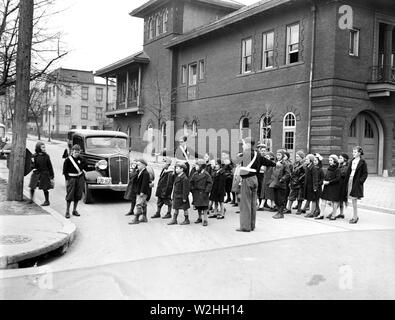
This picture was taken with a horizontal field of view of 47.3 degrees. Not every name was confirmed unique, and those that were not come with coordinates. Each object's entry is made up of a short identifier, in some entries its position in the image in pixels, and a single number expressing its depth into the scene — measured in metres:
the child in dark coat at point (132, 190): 10.82
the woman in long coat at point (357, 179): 10.41
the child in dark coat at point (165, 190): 10.86
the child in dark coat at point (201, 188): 10.18
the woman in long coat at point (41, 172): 11.73
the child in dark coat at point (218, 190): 11.16
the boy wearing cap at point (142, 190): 10.12
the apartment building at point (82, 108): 71.31
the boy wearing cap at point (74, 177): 10.61
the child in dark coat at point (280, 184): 11.31
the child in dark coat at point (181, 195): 10.16
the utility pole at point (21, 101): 11.37
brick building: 19.58
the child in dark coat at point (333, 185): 10.89
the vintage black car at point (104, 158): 12.76
